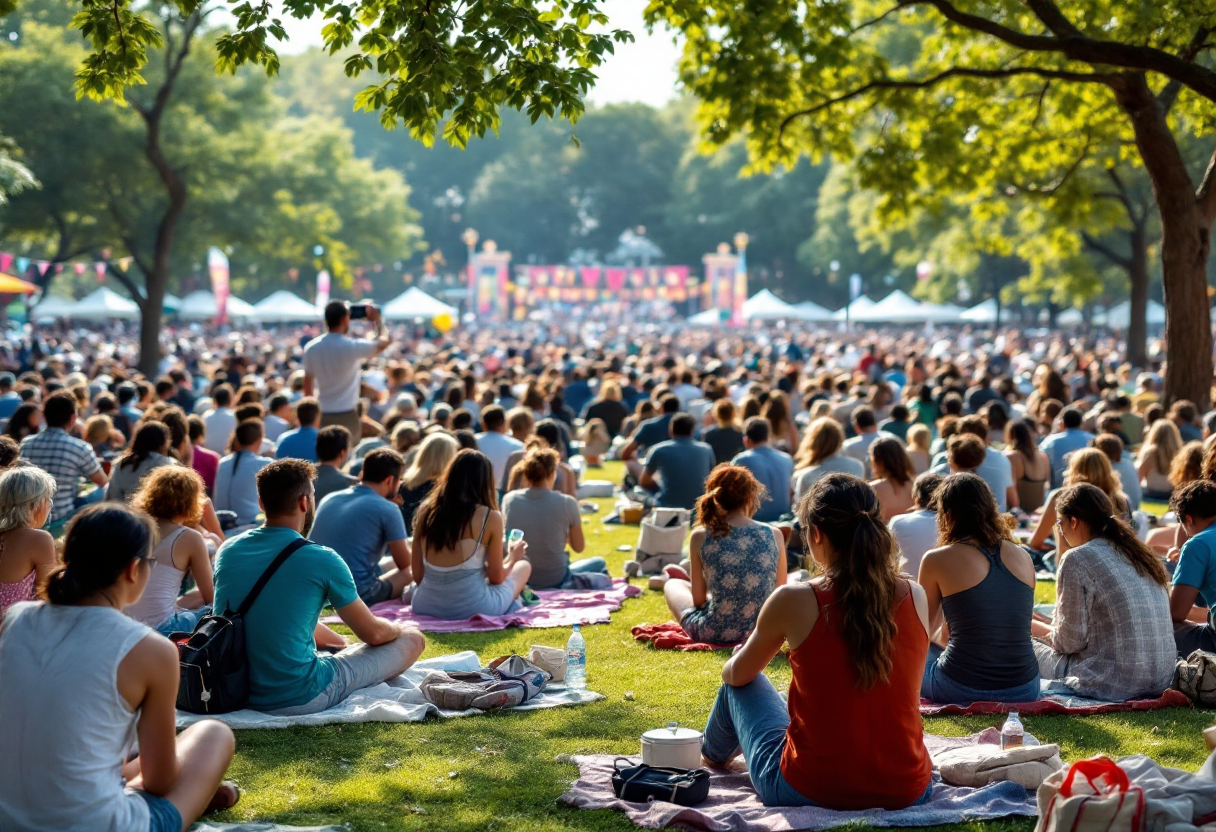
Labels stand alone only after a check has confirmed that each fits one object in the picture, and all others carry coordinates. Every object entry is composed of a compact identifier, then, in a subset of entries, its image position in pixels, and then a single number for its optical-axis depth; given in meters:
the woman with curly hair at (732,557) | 7.06
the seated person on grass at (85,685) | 3.59
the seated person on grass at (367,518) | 8.12
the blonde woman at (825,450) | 9.91
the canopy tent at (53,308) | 47.28
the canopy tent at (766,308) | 51.29
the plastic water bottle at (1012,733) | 4.88
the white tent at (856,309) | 49.18
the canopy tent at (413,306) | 50.44
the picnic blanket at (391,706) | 5.70
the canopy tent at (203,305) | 50.22
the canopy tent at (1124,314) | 46.16
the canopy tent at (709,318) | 64.12
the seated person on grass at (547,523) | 9.06
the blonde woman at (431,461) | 9.36
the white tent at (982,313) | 52.92
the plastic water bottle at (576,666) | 6.55
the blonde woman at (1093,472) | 7.90
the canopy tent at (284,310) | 48.75
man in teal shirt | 5.56
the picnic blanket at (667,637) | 7.36
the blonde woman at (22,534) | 5.59
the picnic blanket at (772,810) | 4.34
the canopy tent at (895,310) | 48.38
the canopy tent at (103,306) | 47.09
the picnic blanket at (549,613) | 7.98
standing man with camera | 11.21
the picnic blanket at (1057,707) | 5.88
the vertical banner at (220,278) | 44.91
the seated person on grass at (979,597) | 5.71
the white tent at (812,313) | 53.88
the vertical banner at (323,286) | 49.81
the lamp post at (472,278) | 76.00
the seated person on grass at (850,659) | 4.12
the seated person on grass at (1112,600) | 5.95
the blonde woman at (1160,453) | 12.02
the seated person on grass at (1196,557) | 6.29
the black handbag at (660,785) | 4.60
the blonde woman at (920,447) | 12.19
